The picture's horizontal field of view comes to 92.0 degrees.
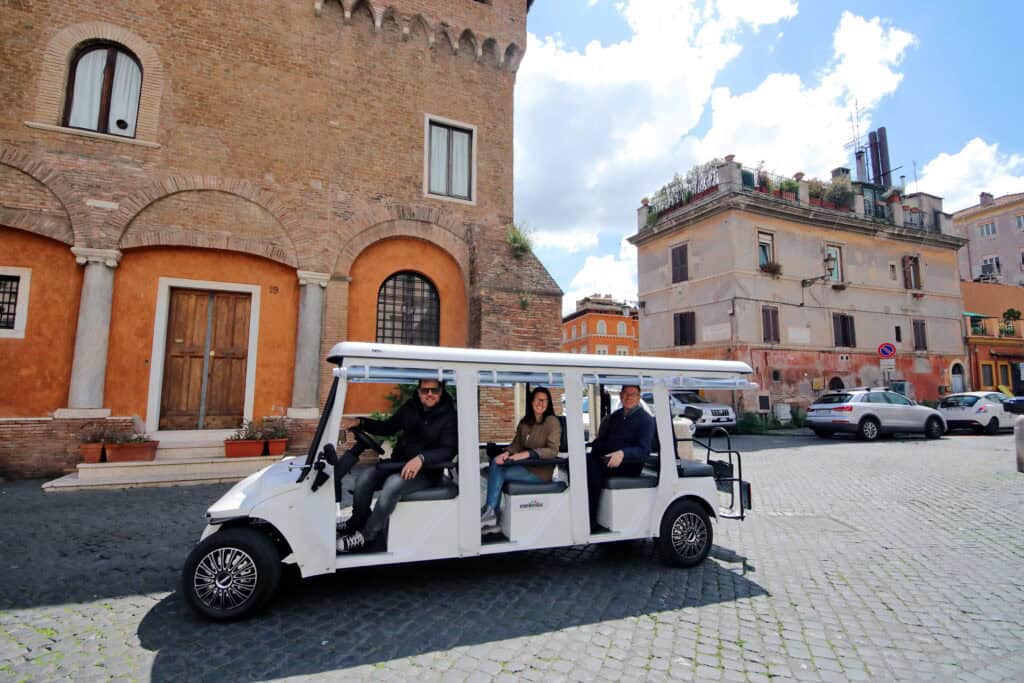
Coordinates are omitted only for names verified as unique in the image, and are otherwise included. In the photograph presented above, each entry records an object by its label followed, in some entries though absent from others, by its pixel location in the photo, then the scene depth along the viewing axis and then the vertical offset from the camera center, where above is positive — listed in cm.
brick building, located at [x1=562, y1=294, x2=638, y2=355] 4903 +772
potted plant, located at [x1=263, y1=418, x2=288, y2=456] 933 -60
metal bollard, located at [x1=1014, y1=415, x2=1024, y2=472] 936 -68
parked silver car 1528 -37
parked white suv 1711 -38
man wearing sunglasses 394 -42
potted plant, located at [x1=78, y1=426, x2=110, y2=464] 816 -64
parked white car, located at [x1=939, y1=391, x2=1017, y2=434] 1767 -34
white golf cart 358 -81
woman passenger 448 -43
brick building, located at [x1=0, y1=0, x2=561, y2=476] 874 +397
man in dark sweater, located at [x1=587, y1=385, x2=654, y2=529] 477 -43
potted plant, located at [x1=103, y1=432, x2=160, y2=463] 824 -73
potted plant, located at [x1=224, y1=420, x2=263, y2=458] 894 -68
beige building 2111 +571
